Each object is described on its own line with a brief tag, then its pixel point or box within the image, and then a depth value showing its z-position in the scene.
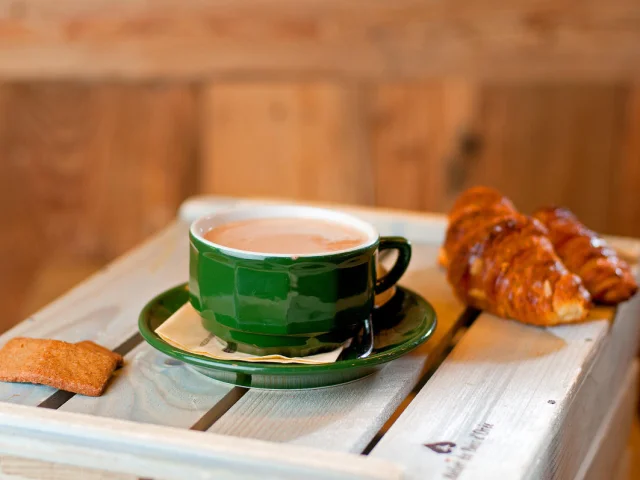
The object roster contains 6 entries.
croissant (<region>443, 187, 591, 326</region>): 0.92
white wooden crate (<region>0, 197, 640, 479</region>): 0.76
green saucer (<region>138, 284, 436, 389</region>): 0.81
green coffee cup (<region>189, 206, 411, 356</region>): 0.82
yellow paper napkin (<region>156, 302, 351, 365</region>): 0.83
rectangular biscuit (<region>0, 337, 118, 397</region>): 0.83
